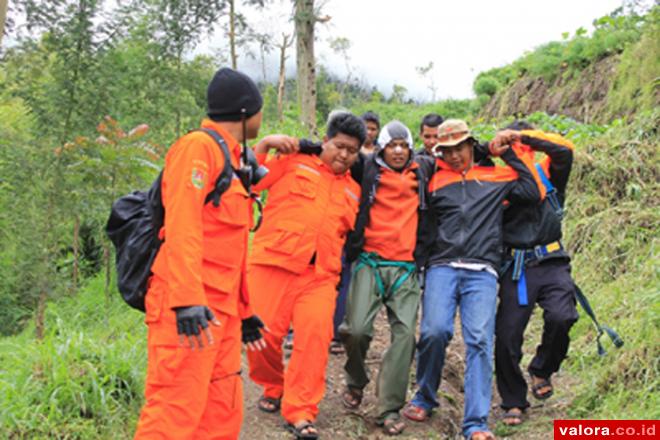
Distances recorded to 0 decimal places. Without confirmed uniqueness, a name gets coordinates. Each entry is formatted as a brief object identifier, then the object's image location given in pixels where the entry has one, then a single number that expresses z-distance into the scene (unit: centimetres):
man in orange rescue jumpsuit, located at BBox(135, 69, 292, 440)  259
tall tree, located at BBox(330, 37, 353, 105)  3393
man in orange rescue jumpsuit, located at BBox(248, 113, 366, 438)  399
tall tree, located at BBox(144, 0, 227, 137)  984
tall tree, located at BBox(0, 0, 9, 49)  453
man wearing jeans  402
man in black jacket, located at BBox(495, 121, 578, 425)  435
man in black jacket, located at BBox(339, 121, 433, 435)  422
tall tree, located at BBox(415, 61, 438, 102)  3906
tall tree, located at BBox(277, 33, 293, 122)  2883
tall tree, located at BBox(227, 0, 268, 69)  1220
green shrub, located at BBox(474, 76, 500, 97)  1856
